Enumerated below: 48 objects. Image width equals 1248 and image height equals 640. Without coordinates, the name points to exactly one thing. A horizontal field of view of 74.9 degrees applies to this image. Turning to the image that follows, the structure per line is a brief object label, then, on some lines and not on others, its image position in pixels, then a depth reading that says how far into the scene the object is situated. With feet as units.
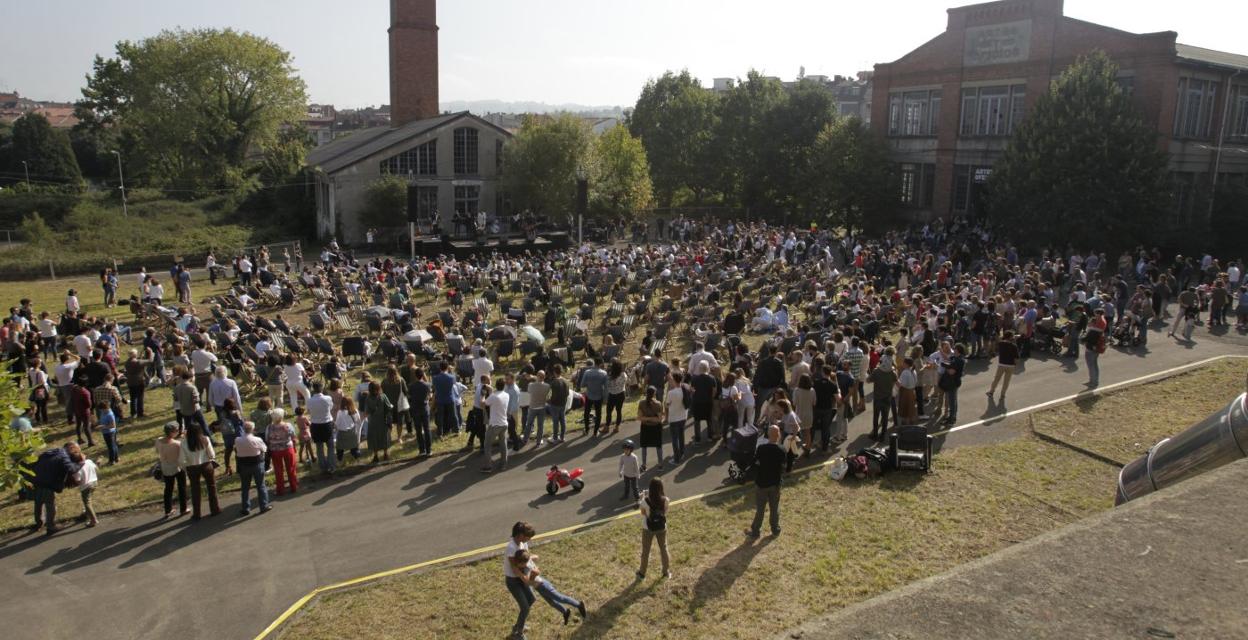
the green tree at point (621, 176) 142.92
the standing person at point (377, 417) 41.04
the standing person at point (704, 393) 42.96
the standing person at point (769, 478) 31.58
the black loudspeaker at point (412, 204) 103.76
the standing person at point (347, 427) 40.32
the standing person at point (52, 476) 33.37
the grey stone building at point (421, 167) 128.47
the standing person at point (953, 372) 45.42
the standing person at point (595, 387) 45.32
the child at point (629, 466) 35.73
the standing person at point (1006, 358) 48.06
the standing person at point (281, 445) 37.09
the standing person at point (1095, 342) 52.90
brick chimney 158.30
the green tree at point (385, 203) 125.70
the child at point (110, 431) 40.86
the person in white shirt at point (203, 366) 48.34
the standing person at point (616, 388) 44.93
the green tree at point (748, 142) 152.87
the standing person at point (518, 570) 25.53
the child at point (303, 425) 40.81
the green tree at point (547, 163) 132.36
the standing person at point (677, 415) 40.37
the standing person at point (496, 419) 40.42
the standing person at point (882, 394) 43.16
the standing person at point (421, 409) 42.57
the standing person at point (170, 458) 34.47
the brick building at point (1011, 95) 103.50
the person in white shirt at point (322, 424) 39.58
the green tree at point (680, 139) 175.32
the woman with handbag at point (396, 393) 43.09
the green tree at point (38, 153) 205.16
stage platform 119.14
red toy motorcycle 37.81
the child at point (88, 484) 33.94
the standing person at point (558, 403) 43.88
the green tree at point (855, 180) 127.85
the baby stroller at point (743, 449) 38.47
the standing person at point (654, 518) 28.71
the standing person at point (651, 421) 38.52
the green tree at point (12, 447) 27.07
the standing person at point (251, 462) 35.06
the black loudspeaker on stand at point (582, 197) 120.06
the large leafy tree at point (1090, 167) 94.58
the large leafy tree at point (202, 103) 173.58
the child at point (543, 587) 25.52
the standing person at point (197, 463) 34.78
